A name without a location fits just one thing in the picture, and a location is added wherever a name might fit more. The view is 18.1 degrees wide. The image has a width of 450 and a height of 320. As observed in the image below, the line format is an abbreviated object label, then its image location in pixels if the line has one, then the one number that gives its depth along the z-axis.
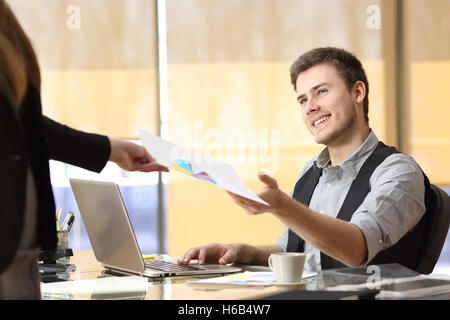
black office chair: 3.56
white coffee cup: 3.15
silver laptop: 3.40
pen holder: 3.87
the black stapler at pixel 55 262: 3.60
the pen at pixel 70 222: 3.90
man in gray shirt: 3.36
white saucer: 3.14
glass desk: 3.01
